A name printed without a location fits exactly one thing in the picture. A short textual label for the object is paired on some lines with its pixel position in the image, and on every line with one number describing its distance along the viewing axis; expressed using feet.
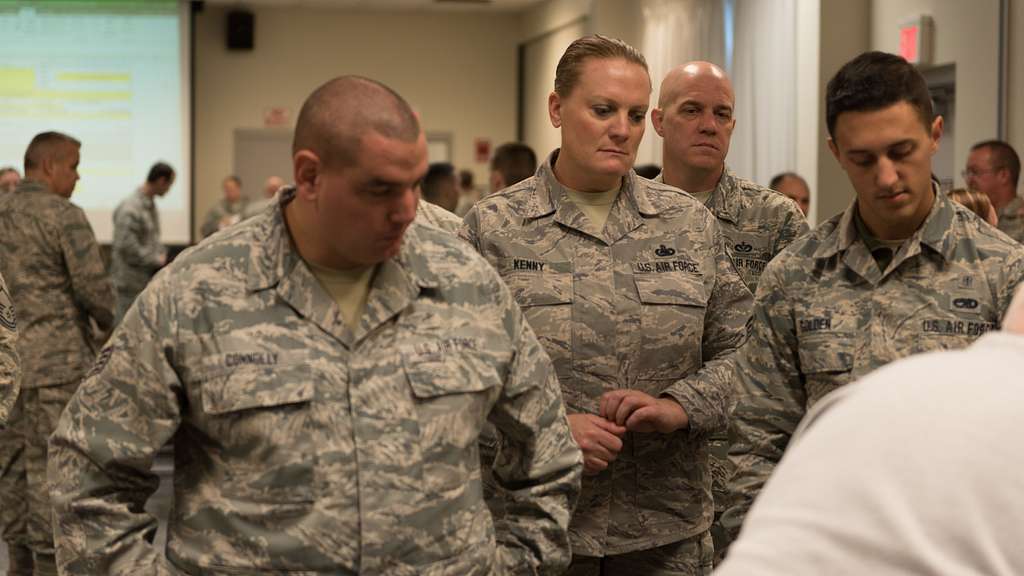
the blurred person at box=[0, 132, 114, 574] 16.46
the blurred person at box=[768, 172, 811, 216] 21.53
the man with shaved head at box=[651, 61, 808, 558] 10.90
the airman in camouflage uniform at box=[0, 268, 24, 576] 16.28
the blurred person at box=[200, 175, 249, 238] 40.86
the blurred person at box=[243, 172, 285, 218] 36.96
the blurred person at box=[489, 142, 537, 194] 19.89
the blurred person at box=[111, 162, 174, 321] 32.22
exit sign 23.65
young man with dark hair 6.77
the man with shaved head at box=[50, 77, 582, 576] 5.74
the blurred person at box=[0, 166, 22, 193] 29.98
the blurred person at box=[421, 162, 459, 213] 21.33
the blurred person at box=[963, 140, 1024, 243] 19.62
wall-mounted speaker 43.62
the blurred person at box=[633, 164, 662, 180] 21.07
